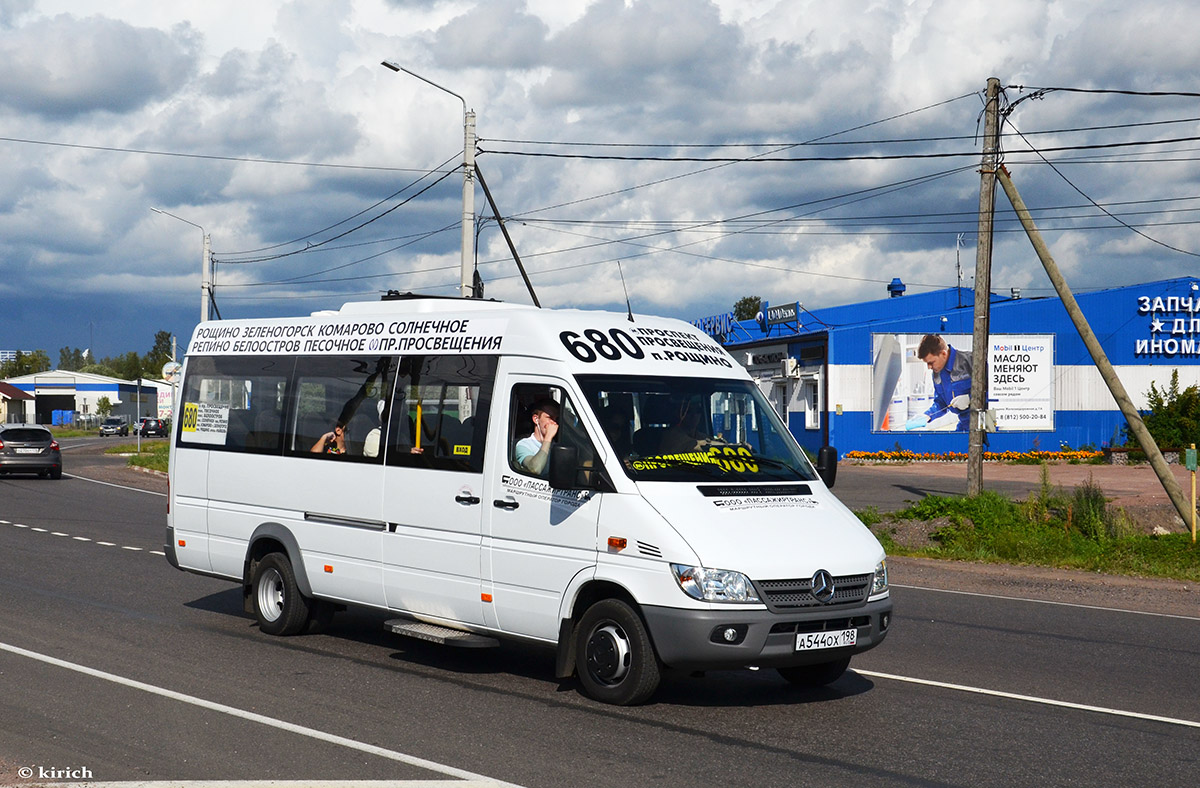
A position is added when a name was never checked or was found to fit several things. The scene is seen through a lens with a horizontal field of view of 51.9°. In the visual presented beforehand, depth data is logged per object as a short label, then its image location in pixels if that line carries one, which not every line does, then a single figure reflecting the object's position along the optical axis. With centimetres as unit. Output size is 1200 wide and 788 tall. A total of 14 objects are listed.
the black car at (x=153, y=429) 8262
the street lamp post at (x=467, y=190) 2342
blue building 4581
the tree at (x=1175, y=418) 4359
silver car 3312
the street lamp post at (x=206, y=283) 3859
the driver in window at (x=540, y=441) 803
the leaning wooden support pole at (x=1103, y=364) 1847
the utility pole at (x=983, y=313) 2120
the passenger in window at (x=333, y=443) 957
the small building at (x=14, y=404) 10688
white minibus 719
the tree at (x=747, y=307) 12700
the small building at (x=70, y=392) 12425
